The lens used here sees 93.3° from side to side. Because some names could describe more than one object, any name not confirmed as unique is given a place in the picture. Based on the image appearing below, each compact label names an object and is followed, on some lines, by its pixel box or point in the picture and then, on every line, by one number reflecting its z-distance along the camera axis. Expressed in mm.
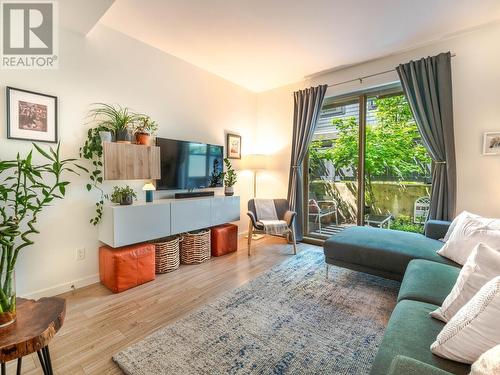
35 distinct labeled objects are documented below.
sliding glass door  3203
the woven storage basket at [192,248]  3094
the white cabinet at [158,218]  2361
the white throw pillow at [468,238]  1830
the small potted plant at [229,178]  3760
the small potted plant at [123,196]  2482
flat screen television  3006
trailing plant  2389
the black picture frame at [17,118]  1978
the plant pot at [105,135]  2369
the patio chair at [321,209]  3964
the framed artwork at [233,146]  4023
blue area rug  1444
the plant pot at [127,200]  2486
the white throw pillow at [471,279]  1117
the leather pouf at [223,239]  3359
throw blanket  3510
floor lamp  4094
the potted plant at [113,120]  2484
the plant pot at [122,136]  2482
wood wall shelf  2346
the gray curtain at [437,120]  2713
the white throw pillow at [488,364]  625
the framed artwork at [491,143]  2535
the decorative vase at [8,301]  1050
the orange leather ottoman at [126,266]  2326
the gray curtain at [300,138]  3793
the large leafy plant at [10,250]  1058
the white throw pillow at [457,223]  2160
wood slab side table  951
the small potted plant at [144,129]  2650
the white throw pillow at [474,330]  832
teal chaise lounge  929
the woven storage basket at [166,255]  2779
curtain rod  3192
